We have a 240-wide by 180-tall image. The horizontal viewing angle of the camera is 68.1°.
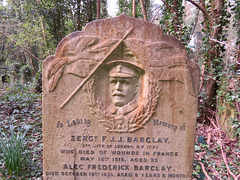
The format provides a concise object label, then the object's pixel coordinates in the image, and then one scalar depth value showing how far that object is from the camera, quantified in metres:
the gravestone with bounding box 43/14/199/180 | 1.77
